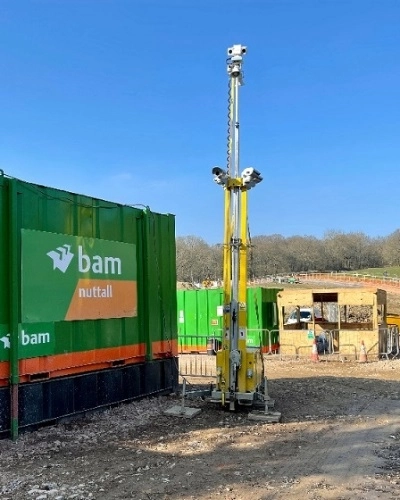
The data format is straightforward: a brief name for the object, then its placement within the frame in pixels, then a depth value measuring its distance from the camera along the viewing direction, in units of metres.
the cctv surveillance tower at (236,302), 9.10
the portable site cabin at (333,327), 19.64
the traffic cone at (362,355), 18.81
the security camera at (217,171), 8.98
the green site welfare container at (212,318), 22.69
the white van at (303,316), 23.27
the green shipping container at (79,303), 7.59
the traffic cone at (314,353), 19.15
